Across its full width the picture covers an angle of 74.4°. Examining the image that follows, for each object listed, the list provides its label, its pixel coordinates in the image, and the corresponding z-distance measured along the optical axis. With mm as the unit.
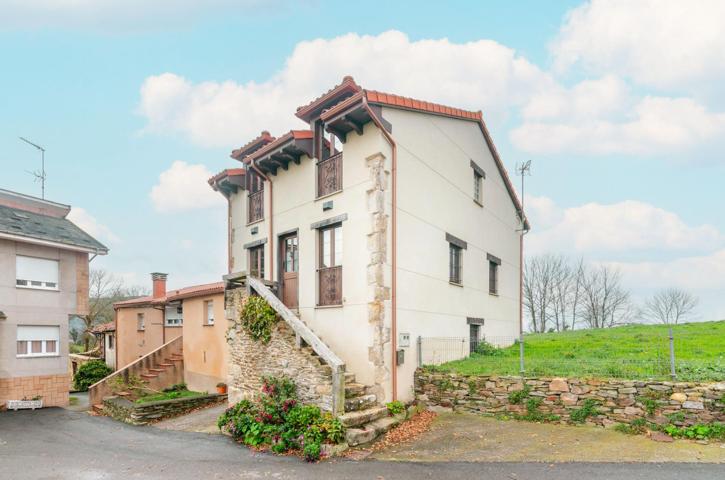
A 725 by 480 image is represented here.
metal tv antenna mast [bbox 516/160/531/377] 19172
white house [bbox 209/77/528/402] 12023
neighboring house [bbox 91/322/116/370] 27012
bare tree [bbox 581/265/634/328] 49094
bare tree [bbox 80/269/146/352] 38747
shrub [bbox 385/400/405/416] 11406
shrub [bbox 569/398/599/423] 10012
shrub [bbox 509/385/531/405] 10852
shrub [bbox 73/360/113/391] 24250
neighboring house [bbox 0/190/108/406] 16922
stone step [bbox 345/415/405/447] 9727
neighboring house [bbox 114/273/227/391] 17906
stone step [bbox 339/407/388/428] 10023
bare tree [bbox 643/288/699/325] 51875
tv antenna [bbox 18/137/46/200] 21545
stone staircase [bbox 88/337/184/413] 18547
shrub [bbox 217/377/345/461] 9617
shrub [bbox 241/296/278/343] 12377
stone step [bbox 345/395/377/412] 10480
